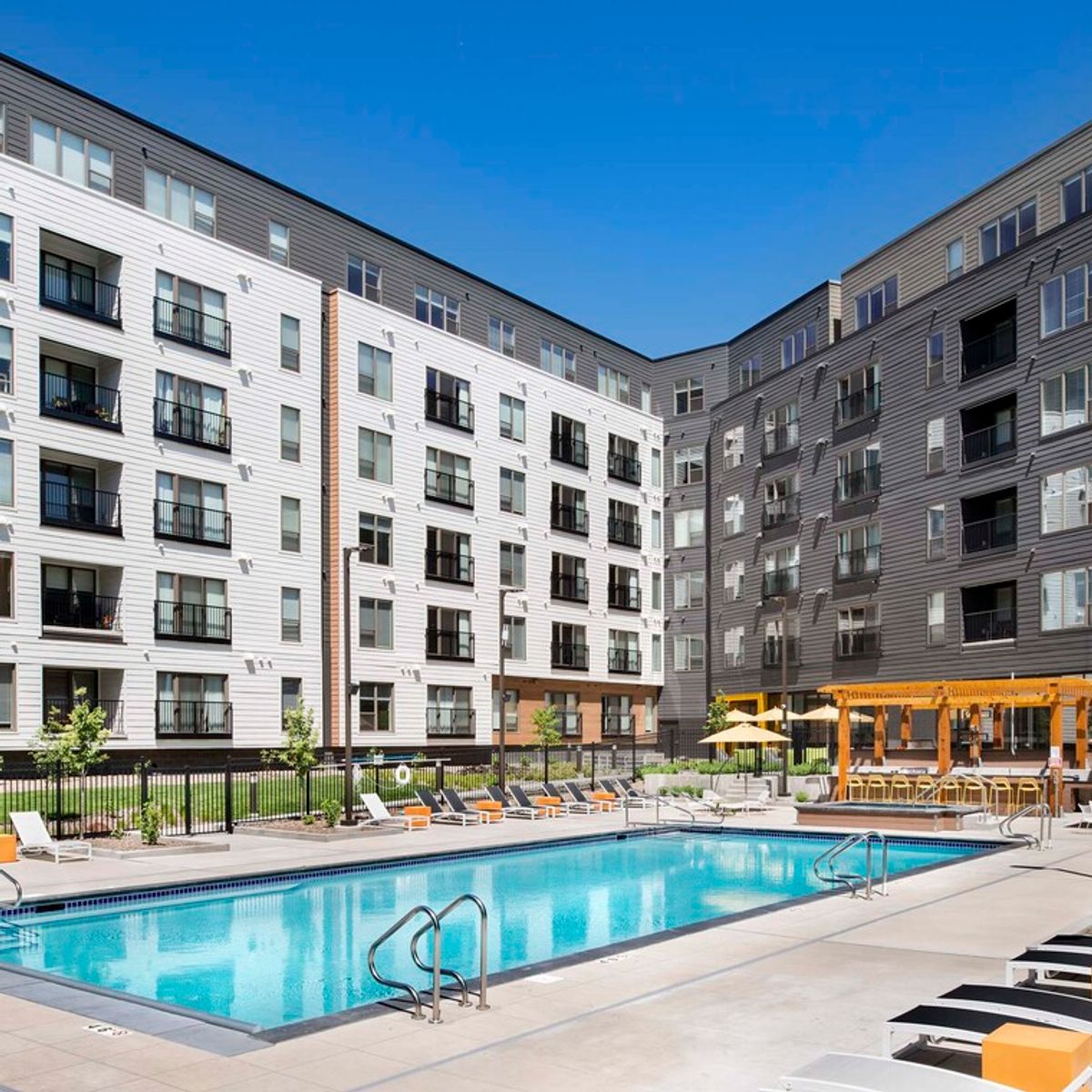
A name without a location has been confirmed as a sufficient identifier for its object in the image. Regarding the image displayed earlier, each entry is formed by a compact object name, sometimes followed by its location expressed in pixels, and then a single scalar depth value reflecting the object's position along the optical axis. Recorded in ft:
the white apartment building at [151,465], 114.73
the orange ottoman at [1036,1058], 22.35
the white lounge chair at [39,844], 72.95
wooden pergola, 101.09
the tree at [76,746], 79.30
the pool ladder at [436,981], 32.12
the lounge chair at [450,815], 98.70
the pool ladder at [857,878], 54.78
